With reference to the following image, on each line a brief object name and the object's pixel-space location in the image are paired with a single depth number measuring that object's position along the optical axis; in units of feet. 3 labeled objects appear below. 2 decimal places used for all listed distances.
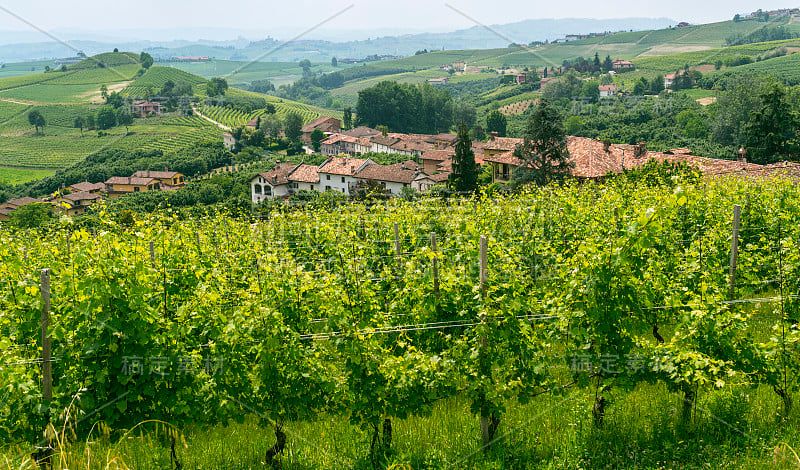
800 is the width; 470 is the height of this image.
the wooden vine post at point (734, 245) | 29.04
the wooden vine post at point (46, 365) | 17.53
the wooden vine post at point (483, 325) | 19.57
